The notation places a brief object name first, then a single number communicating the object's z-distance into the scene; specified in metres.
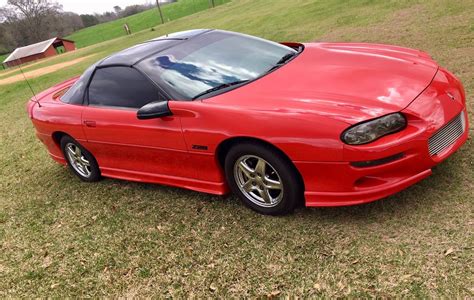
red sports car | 2.82
